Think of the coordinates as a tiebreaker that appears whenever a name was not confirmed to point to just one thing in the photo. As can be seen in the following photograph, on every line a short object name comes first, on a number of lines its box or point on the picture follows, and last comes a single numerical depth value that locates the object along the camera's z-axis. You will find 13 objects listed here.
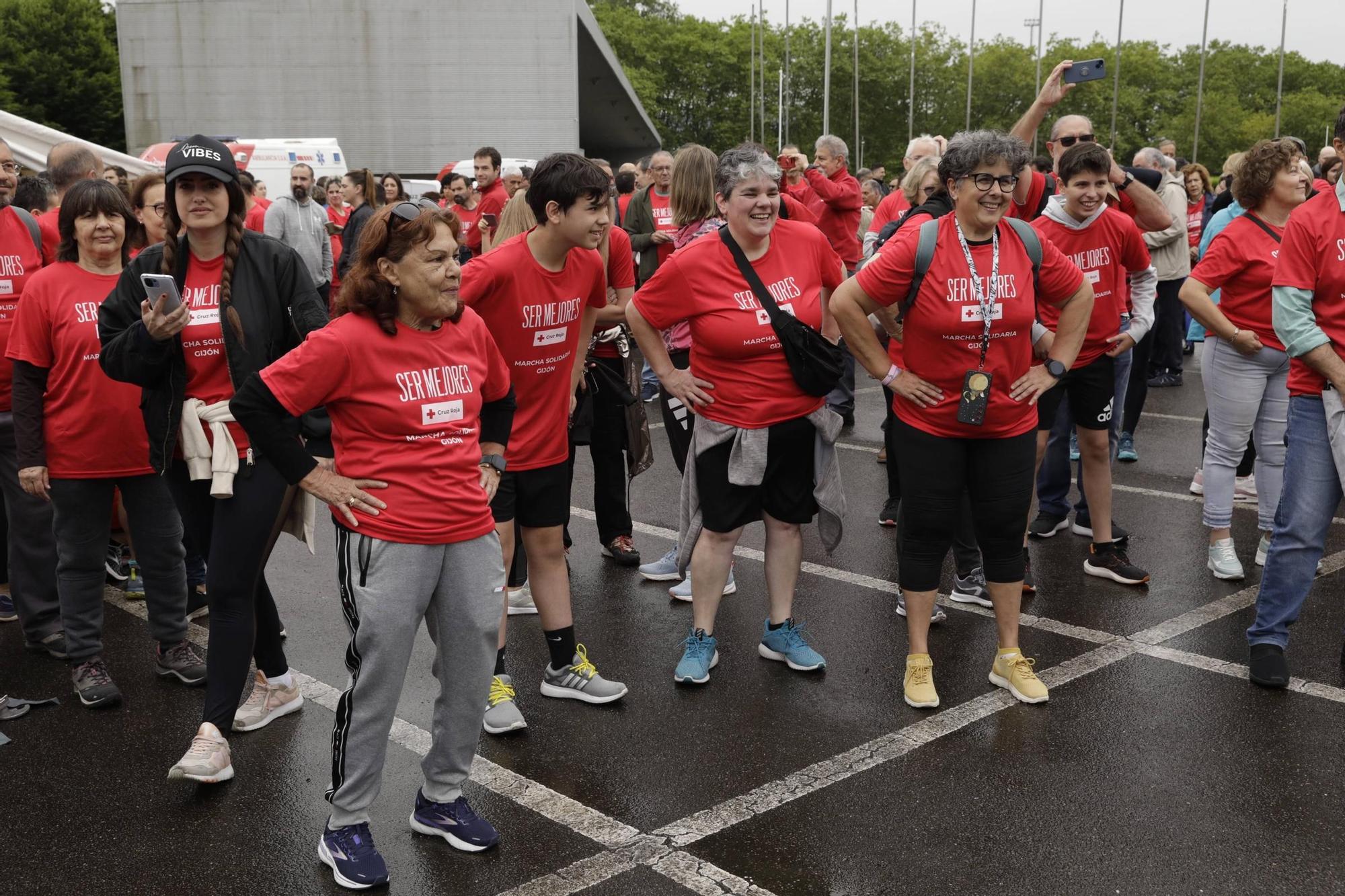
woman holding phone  4.11
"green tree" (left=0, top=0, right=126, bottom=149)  55.22
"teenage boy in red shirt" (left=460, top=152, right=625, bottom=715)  4.50
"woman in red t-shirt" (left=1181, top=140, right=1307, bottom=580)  6.00
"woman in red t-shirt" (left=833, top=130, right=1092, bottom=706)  4.59
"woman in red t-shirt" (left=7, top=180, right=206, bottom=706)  5.06
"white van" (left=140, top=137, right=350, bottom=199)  22.23
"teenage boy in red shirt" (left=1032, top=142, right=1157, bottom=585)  5.95
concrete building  40.50
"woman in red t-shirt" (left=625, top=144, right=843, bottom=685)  4.93
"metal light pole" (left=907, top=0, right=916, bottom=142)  72.69
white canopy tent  12.98
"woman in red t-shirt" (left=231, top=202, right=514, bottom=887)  3.42
